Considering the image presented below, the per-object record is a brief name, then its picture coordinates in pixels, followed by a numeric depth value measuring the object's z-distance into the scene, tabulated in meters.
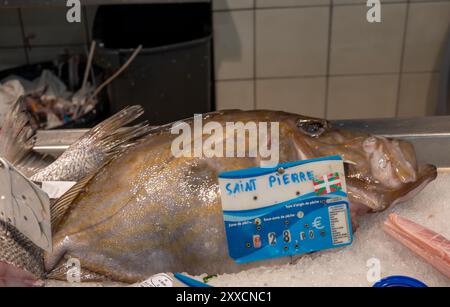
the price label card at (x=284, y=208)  0.75
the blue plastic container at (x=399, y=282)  0.70
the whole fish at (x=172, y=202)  0.76
